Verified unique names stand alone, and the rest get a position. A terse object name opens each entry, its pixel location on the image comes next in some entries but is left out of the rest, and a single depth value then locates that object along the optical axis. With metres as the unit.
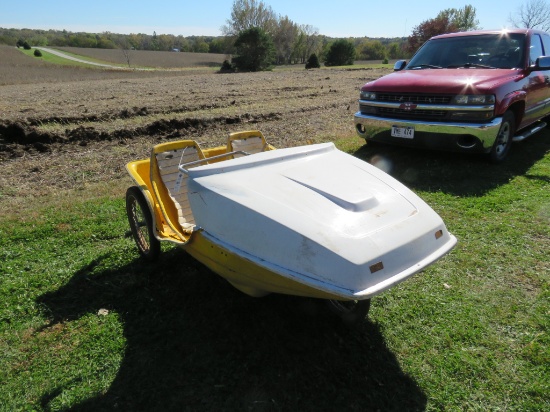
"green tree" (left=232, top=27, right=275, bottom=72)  46.75
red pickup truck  5.28
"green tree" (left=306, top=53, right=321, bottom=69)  46.06
